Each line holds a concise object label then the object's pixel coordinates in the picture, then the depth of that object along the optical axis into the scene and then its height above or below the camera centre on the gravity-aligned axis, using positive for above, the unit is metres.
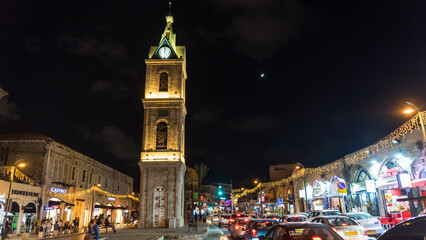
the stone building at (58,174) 32.53 +4.41
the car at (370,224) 15.66 -0.86
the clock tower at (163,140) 33.19 +7.73
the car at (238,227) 20.42 -1.14
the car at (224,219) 38.95 -1.15
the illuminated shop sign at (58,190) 32.31 +2.35
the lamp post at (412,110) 14.41 +4.23
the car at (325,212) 18.39 -0.29
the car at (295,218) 19.02 -0.61
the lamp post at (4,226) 21.05 -0.75
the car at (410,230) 4.58 -0.36
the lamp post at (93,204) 43.05 +1.03
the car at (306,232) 7.91 -0.62
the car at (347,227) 12.20 -0.78
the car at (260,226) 13.49 -0.80
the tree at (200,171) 55.91 +6.65
